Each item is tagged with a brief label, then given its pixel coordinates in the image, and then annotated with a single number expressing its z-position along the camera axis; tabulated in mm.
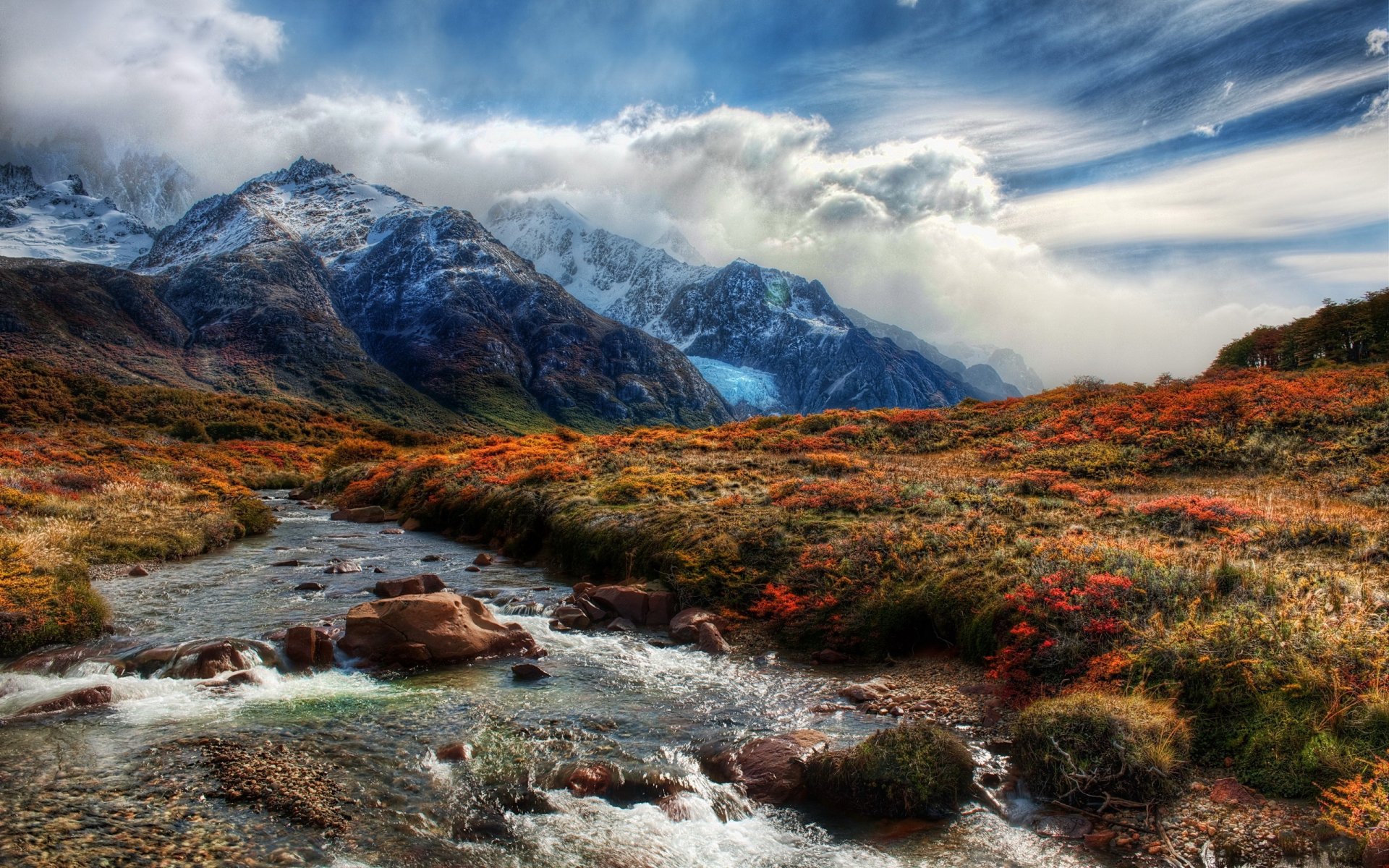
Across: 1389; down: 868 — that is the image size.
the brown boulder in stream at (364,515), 38219
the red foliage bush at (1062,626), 12016
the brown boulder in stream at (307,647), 14008
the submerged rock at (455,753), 10352
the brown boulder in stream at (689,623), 16312
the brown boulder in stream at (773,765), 9617
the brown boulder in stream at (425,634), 14445
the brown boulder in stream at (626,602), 17766
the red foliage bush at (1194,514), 17703
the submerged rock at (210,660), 12961
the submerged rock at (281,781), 8742
